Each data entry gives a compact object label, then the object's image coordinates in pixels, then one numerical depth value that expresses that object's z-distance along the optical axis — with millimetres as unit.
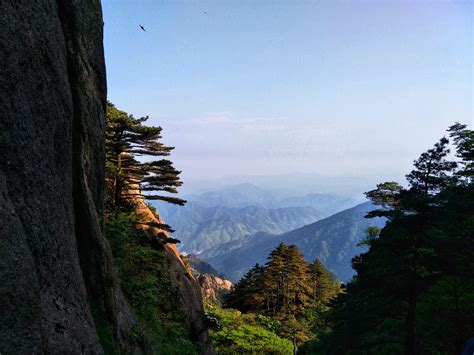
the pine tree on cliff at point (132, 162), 22625
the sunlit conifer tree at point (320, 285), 60906
